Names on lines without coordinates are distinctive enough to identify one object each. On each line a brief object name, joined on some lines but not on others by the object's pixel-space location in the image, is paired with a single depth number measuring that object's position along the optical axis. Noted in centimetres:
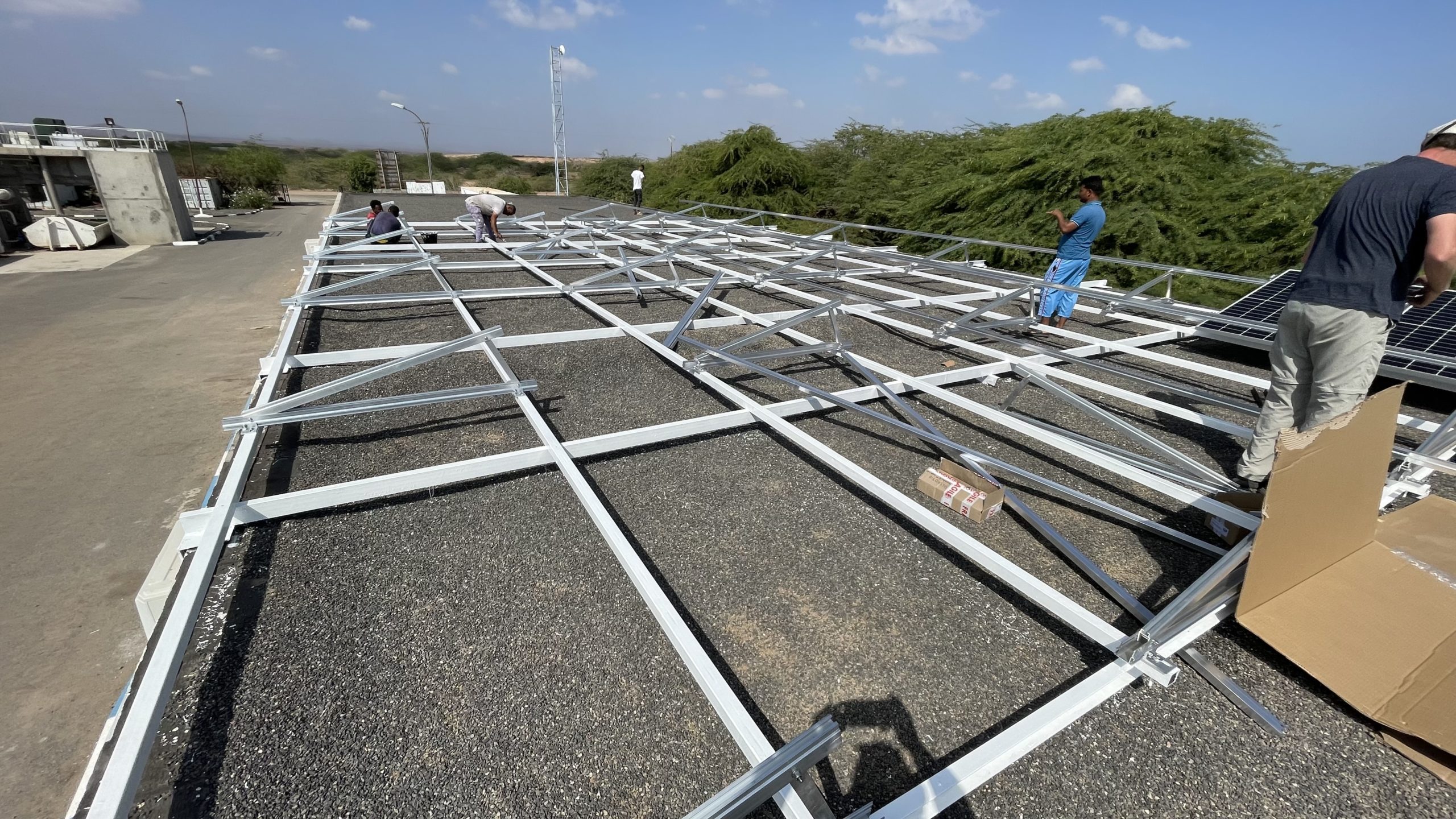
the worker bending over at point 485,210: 1082
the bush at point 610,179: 2922
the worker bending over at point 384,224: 1030
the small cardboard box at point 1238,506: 271
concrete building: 1950
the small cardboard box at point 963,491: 299
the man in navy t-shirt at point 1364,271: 264
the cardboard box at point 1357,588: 182
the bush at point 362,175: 4156
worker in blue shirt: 613
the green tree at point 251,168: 3719
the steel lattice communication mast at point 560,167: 3253
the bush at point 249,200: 3366
